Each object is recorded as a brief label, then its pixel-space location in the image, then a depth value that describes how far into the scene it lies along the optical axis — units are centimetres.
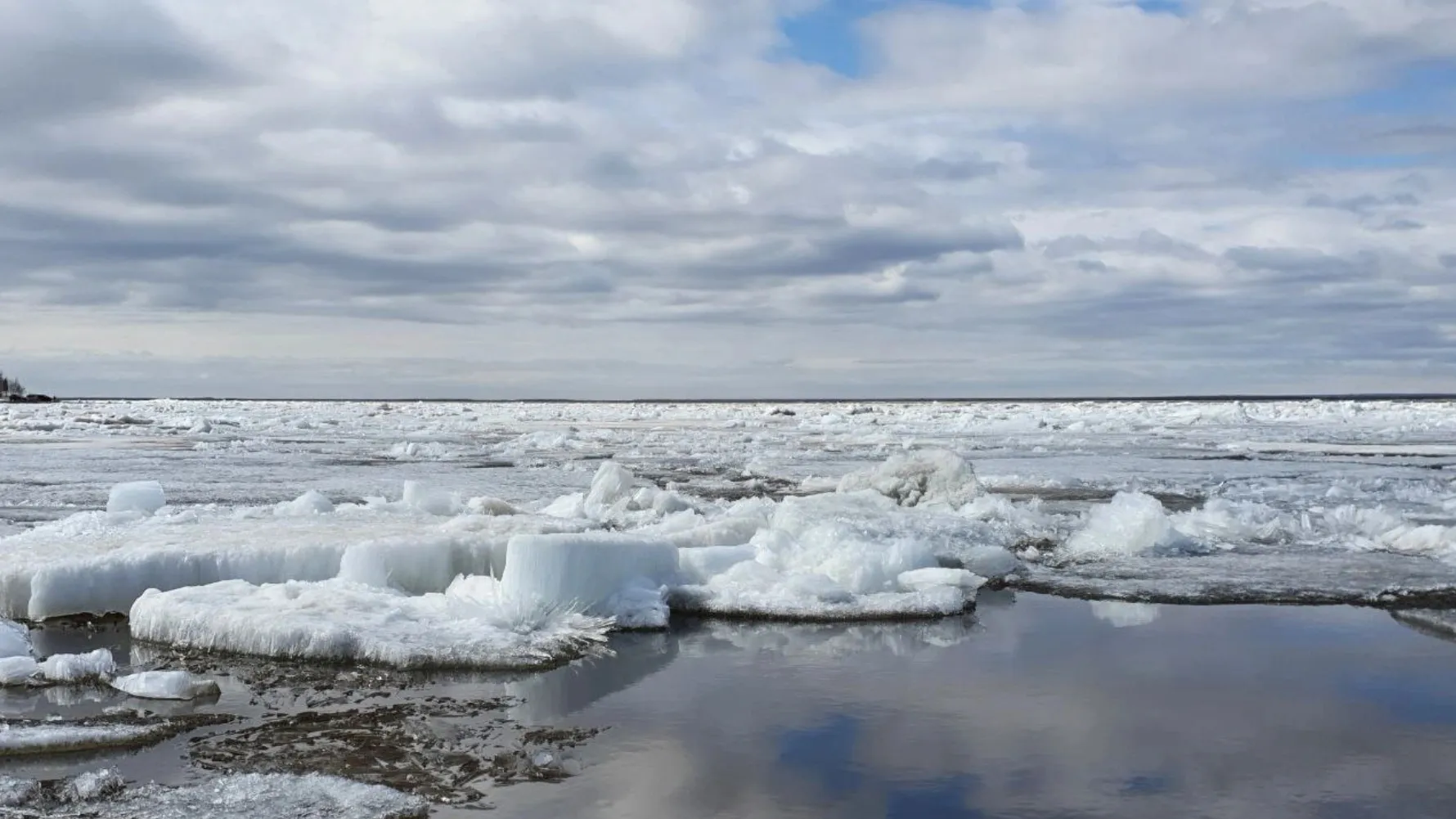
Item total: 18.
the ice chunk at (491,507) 1156
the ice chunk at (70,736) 523
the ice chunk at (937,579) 909
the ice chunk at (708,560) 920
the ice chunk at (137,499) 1157
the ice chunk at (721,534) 1030
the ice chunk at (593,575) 771
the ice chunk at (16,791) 459
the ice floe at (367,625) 685
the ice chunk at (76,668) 639
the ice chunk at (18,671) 633
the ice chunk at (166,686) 612
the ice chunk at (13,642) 672
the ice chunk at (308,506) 1111
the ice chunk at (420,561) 826
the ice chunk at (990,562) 1008
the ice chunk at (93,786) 467
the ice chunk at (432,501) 1170
